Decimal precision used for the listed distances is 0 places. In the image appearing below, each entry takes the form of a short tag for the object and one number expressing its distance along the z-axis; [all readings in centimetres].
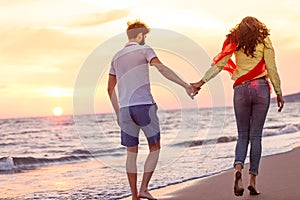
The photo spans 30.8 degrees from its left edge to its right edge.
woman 486
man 478
